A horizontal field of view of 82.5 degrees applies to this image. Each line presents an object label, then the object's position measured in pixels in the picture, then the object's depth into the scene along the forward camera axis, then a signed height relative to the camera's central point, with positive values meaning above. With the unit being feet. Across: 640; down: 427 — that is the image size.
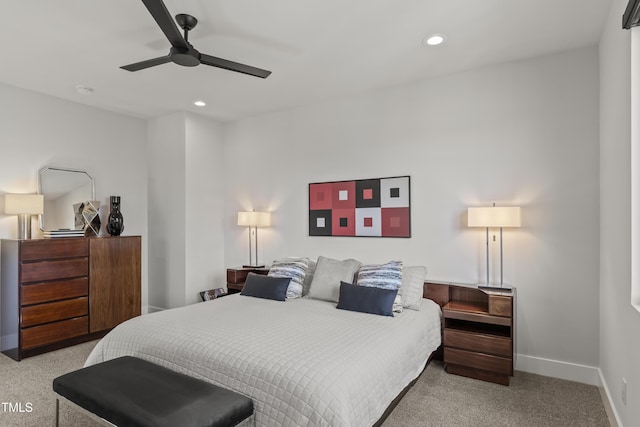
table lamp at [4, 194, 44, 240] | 12.17 +0.32
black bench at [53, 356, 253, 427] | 5.48 -2.97
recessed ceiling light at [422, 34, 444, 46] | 9.43 +4.66
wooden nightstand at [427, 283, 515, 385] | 9.60 -3.28
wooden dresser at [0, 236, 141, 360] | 11.77 -2.61
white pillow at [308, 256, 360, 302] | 11.42 -1.95
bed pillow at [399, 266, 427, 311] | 10.56 -2.07
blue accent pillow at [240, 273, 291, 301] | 11.65 -2.30
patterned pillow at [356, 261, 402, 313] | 10.46 -1.77
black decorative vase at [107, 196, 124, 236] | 14.70 -0.10
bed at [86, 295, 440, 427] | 5.89 -2.67
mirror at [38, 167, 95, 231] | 13.56 +0.93
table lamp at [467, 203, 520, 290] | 10.11 -0.02
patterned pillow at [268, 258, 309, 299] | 12.08 -1.90
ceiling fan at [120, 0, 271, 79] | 7.32 +3.69
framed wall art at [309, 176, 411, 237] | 12.73 +0.34
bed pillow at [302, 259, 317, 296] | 12.58 -2.13
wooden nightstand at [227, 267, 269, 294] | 15.02 -2.48
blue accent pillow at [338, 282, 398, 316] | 9.75 -2.27
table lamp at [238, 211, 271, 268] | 15.39 -0.10
